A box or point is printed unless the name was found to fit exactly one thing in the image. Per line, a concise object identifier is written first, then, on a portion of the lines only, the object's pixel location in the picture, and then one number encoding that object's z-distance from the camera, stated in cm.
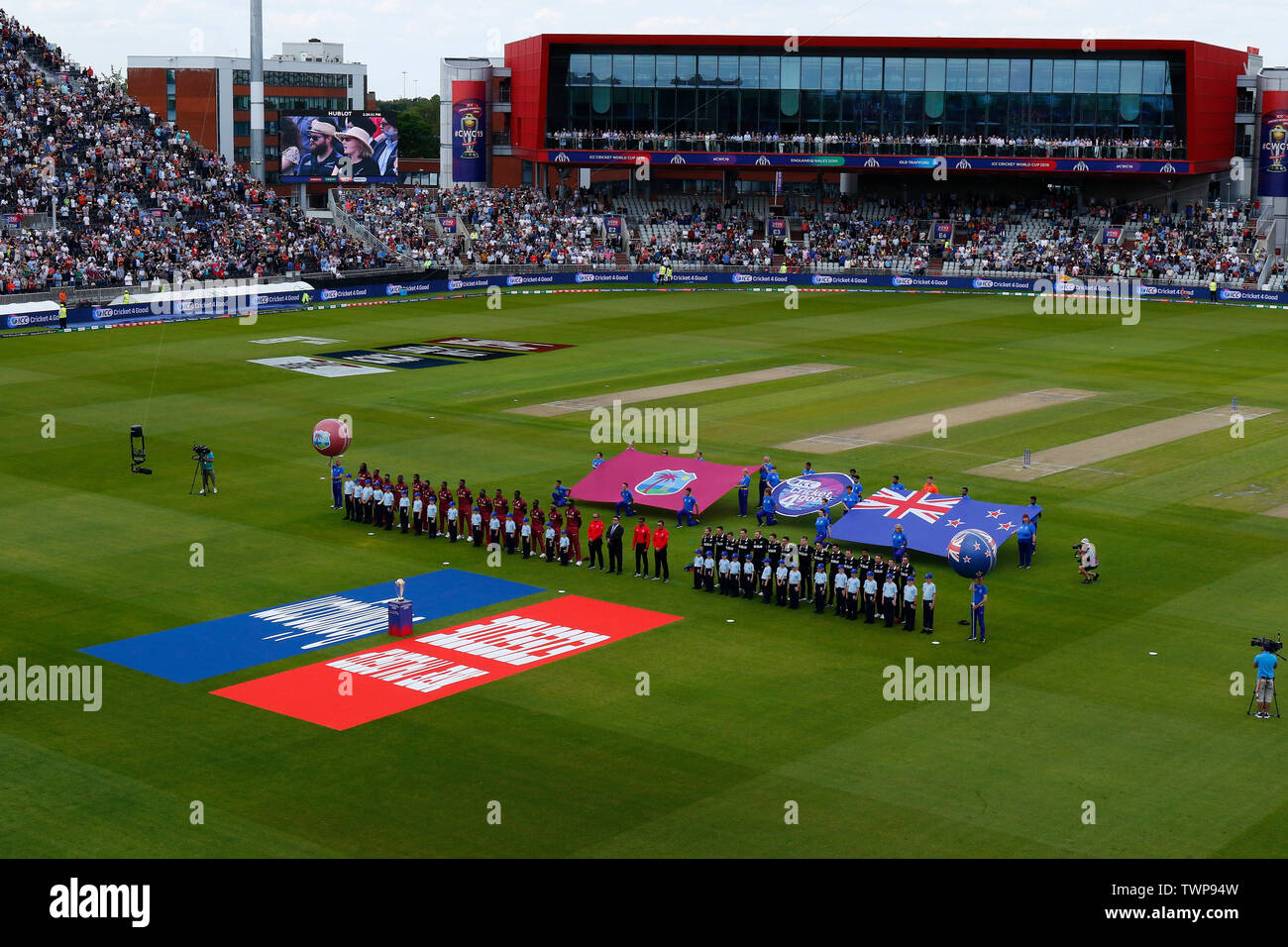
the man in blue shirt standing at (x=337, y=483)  3592
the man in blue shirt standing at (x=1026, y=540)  3127
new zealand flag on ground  3198
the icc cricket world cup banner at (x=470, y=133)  10306
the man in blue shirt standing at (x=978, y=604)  2638
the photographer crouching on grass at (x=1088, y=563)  3009
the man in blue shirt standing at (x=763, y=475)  3575
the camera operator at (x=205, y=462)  3703
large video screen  9312
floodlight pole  9156
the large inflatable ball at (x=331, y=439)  3622
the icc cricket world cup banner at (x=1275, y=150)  9275
